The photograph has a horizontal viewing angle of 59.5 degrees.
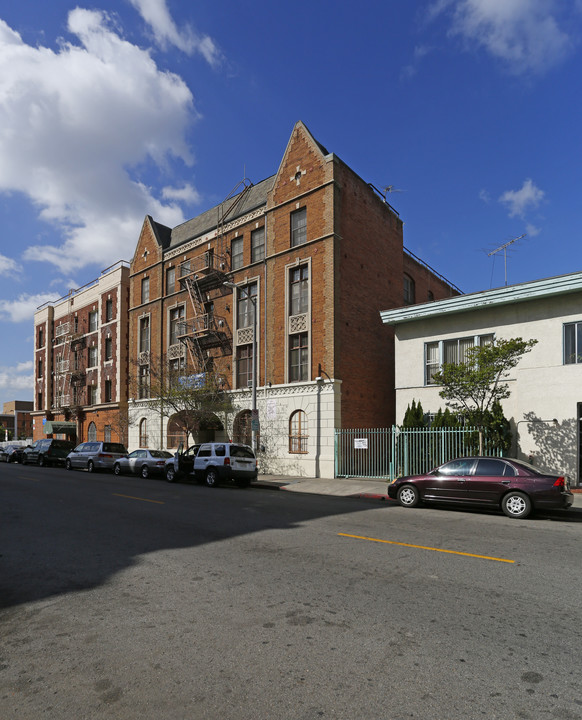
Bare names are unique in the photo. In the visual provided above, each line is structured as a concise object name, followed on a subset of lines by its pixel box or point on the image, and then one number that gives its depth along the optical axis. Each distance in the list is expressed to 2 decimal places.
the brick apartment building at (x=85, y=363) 40.16
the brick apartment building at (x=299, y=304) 24.00
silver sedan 23.60
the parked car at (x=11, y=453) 39.25
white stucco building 17.19
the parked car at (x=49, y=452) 33.66
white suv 19.75
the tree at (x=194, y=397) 26.91
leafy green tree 16.12
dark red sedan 11.59
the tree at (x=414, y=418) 20.16
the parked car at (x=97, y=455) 27.77
